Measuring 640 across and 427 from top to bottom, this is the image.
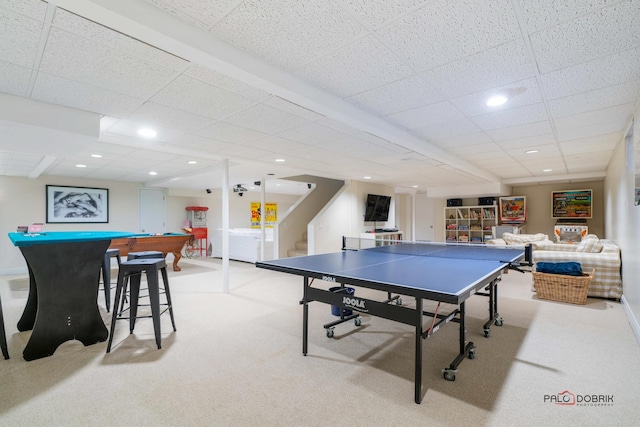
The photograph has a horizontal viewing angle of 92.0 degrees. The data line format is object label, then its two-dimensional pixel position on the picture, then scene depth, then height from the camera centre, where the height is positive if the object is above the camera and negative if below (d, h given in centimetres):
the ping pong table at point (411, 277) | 186 -43
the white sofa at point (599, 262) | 415 -67
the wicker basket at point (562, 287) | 396 -96
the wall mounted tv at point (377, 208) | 791 +18
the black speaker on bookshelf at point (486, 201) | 867 +39
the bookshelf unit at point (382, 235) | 765 -53
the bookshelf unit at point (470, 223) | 867 -24
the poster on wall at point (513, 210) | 823 +12
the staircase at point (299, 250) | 745 -86
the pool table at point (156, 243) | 582 -55
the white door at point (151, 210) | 836 +15
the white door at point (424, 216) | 1119 -5
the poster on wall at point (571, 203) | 761 +28
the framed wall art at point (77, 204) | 707 +27
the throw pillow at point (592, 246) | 461 -49
